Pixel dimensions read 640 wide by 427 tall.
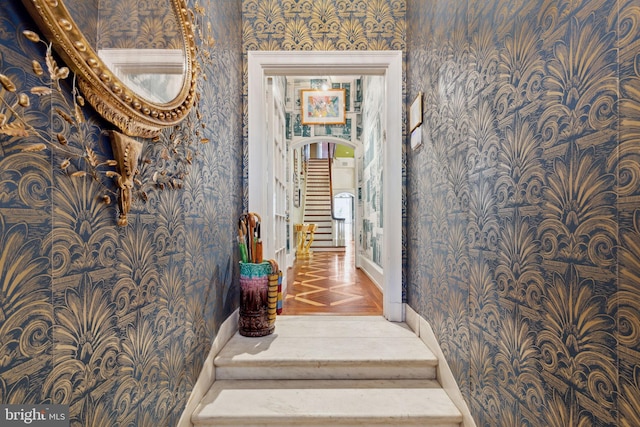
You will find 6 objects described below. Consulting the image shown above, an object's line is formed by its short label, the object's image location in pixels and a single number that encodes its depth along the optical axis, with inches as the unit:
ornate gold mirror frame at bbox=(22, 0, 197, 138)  22.6
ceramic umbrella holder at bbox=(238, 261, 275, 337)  70.8
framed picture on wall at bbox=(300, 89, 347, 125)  189.5
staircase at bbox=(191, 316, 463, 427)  50.8
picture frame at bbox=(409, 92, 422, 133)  73.7
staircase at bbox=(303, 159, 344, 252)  350.6
